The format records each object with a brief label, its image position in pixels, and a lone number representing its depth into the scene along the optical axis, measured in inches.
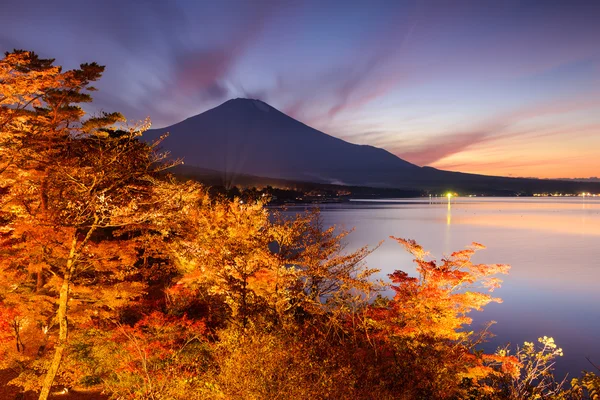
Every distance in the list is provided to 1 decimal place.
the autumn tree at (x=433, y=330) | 354.0
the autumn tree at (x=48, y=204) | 364.5
